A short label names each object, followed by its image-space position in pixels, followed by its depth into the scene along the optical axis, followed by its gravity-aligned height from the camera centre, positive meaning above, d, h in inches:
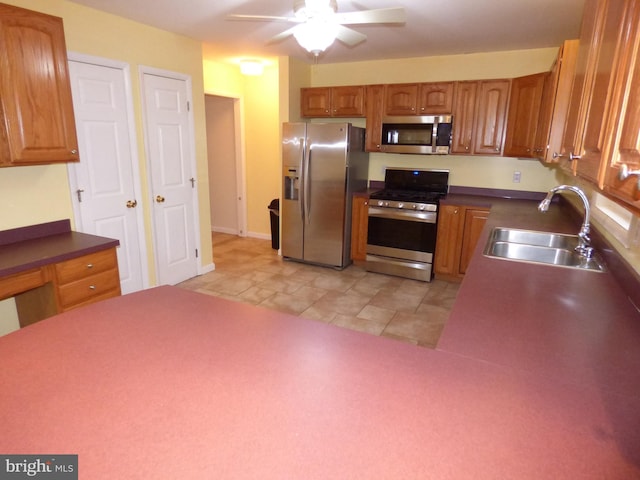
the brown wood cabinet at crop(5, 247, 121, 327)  83.0 -32.7
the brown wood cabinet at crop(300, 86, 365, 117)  176.7 +22.7
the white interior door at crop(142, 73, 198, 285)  138.9 -10.1
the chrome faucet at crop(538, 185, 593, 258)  75.1 -15.4
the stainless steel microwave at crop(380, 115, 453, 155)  160.1 +7.5
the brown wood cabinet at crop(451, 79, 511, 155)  151.6 +14.7
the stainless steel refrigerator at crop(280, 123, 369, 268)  166.6 -16.2
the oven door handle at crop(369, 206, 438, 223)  157.6 -26.1
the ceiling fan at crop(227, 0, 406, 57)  71.6 +25.3
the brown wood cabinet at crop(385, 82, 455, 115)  159.8 +22.5
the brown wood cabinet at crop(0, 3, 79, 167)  83.2 +12.1
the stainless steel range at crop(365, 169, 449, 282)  159.8 -31.6
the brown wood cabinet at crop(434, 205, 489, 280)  152.8 -33.6
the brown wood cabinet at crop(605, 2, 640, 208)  32.7 +3.0
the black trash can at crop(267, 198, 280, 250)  207.5 -38.8
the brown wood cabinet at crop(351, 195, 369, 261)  173.8 -34.1
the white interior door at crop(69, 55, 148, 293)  116.2 -5.9
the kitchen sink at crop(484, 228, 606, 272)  92.6 -22.7
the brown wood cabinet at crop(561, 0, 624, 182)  41.6 +9.4
